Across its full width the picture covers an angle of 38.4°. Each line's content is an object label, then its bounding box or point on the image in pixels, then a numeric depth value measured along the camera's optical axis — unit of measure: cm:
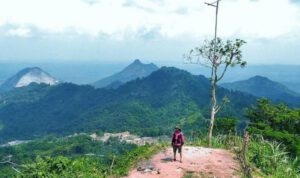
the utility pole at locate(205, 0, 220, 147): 2855
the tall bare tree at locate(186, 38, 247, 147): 2748
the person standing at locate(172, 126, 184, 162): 2341
